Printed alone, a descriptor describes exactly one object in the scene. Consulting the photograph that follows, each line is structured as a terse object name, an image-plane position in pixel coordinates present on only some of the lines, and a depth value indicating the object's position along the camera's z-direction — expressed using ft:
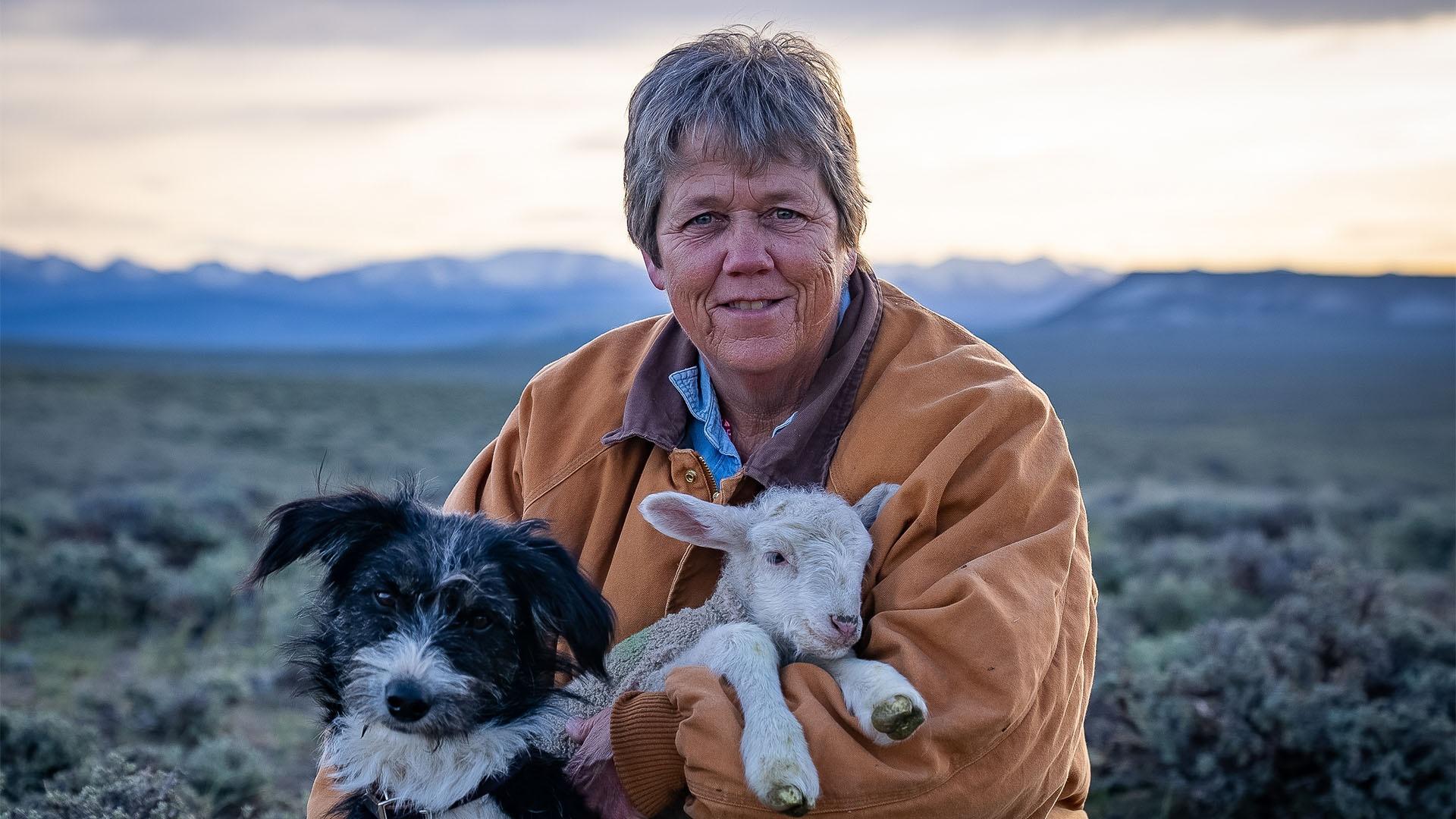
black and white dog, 10.29
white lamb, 9.97
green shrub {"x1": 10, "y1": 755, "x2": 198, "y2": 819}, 15.49
